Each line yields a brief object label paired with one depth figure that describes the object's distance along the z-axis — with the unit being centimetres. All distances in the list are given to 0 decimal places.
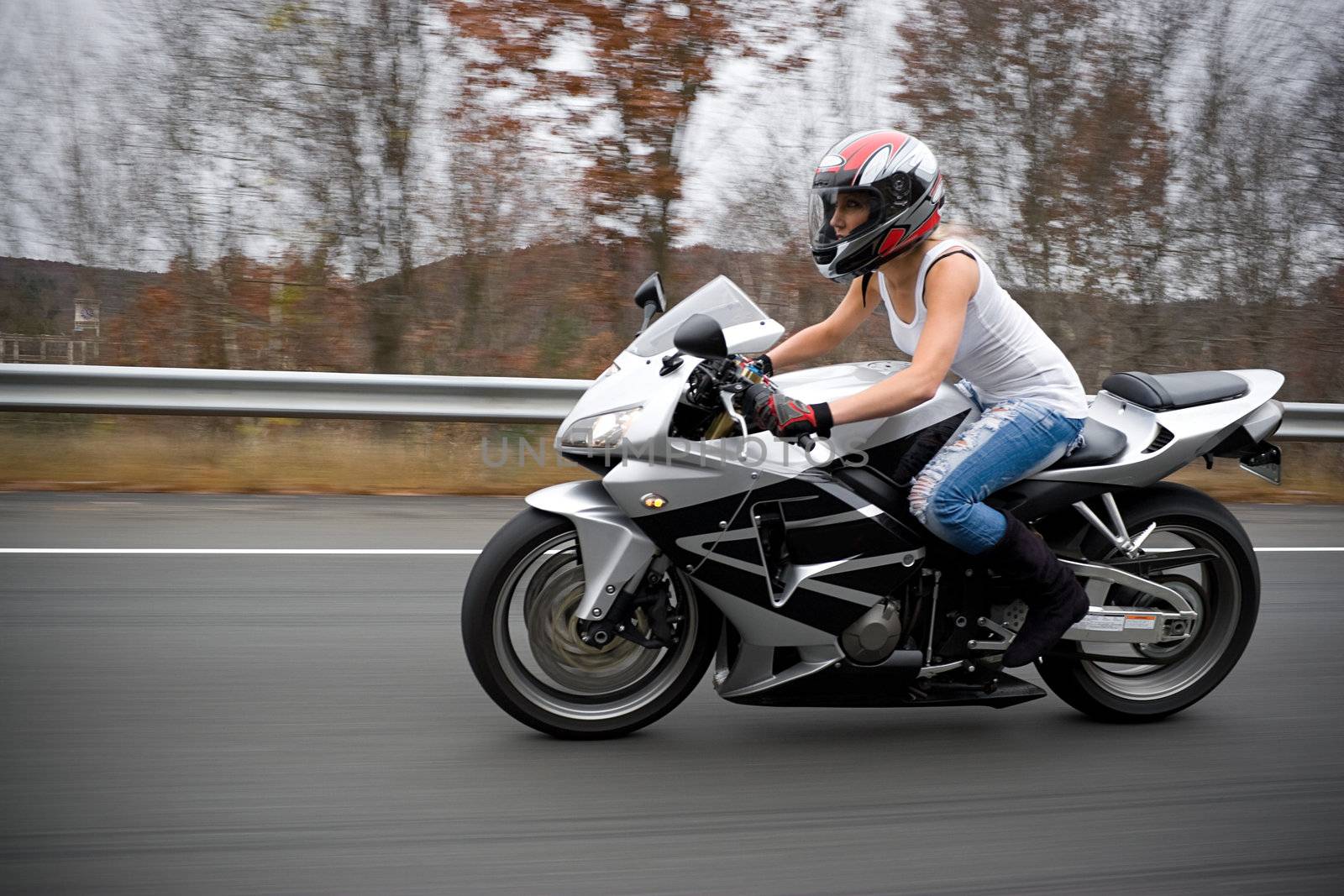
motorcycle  364
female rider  362
